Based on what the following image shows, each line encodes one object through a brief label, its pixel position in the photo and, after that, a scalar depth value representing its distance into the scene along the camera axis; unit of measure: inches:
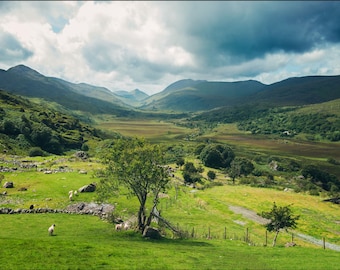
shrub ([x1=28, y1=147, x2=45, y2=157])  4568.9
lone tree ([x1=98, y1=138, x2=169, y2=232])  1599.4
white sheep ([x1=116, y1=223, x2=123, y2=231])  1669.5
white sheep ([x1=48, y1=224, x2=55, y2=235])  1481.3
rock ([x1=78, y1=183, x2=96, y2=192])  2468.6
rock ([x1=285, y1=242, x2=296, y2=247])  1784.8
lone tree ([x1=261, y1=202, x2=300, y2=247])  1870.1
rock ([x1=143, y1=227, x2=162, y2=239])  1539.1
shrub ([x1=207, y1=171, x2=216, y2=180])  4591.5
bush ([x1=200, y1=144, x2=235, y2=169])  5762.8
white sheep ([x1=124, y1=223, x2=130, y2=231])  1672.0
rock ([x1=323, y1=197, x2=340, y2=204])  3375.0
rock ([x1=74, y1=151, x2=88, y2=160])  4495.6
